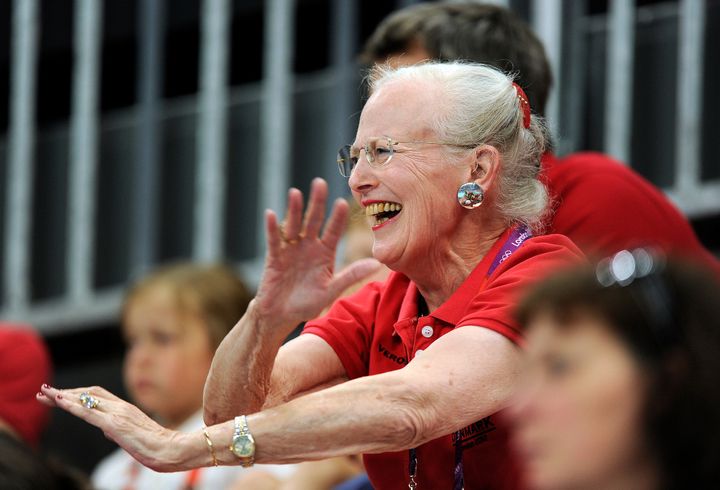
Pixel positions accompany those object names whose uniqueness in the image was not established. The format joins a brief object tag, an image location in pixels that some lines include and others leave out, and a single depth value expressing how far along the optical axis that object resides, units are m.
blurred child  8.75
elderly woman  4.90
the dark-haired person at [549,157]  6.66
